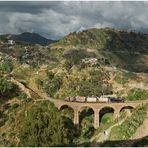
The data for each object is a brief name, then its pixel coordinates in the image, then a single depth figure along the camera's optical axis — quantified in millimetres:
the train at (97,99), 110019
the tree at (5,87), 113062
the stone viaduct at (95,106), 101688
